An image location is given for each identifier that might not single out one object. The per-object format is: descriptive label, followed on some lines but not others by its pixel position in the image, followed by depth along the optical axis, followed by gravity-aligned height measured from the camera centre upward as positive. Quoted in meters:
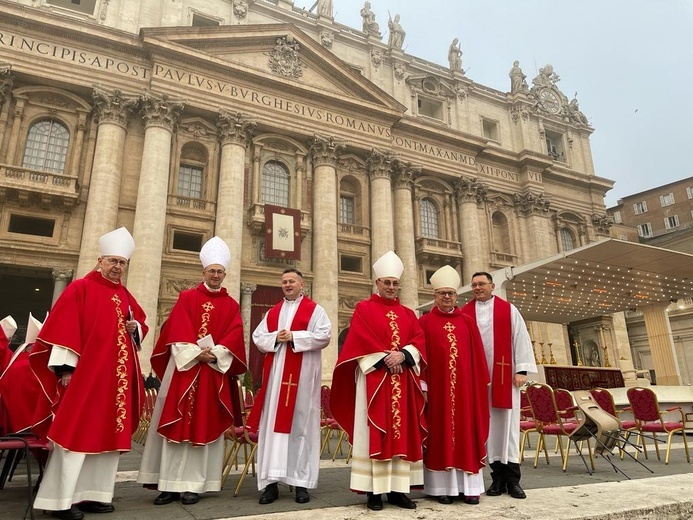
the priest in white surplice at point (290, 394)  4.44 +0.09
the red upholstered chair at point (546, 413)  6.68 -0.21
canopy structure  15.60 +4.21
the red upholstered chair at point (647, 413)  7.83 -0.28
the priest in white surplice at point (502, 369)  4.71 +0.30
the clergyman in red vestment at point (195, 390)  4.38 +0.14
